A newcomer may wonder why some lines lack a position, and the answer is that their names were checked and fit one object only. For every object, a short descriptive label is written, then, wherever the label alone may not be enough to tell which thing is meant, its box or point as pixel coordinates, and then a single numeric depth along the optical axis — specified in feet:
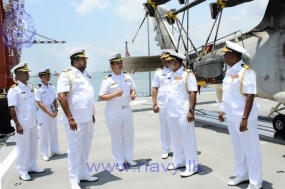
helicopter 17.85
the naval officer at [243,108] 10.42
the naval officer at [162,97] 16.60
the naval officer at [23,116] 13.29
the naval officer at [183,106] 12.73
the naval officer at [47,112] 17.12
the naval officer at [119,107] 13.87
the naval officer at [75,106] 11.62
